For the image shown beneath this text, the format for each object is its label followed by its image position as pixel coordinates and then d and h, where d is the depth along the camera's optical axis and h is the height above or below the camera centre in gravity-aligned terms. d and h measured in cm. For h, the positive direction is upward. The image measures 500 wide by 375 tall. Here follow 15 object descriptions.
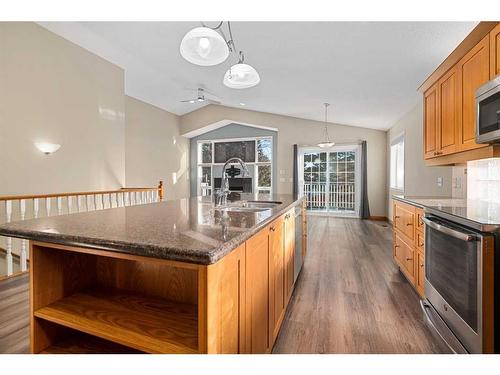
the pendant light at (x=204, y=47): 156 +88
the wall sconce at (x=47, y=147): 374 +55
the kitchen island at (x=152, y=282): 85 -43
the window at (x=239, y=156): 811 +90
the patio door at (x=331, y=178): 721 +18
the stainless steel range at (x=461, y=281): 137 -58
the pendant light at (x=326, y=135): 567 +135
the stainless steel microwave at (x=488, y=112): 162 +47
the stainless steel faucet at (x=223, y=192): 199 -6
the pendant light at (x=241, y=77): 202 +86
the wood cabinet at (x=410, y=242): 226 -56
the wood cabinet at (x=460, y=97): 183 +77
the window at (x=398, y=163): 562 +49
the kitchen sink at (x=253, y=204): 221 -17
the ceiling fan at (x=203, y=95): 623 +230
